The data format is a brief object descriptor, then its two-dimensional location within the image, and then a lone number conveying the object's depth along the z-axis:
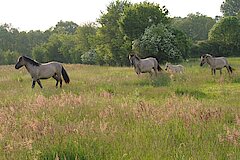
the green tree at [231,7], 125.24
